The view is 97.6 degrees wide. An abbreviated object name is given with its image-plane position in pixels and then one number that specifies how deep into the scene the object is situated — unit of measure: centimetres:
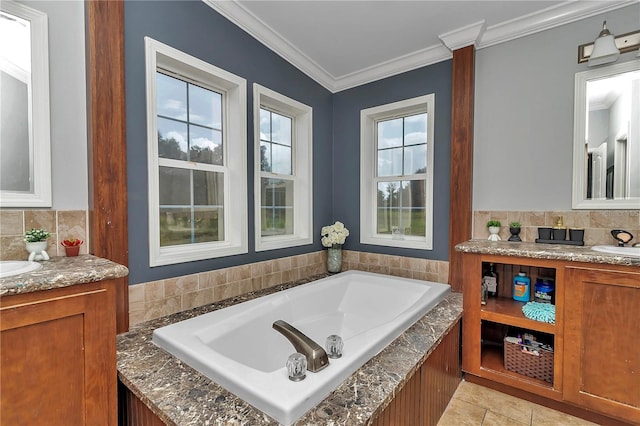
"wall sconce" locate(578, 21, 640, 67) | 179
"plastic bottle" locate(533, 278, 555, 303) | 189
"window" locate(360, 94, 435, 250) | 260
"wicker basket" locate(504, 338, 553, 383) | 177
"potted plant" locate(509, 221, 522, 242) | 211
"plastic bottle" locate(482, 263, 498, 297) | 211
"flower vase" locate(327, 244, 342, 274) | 291
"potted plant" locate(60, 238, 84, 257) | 131
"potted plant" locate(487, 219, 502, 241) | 219
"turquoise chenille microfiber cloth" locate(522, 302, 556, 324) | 173
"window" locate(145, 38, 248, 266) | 166
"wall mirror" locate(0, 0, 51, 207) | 120
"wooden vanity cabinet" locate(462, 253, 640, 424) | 147
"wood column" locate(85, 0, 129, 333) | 139
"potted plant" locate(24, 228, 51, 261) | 120
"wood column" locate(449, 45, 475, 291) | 226
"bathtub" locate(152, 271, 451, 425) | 96
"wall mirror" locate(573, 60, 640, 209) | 182
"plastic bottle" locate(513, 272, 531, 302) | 204
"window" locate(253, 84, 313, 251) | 246
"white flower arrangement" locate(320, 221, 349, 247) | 287
